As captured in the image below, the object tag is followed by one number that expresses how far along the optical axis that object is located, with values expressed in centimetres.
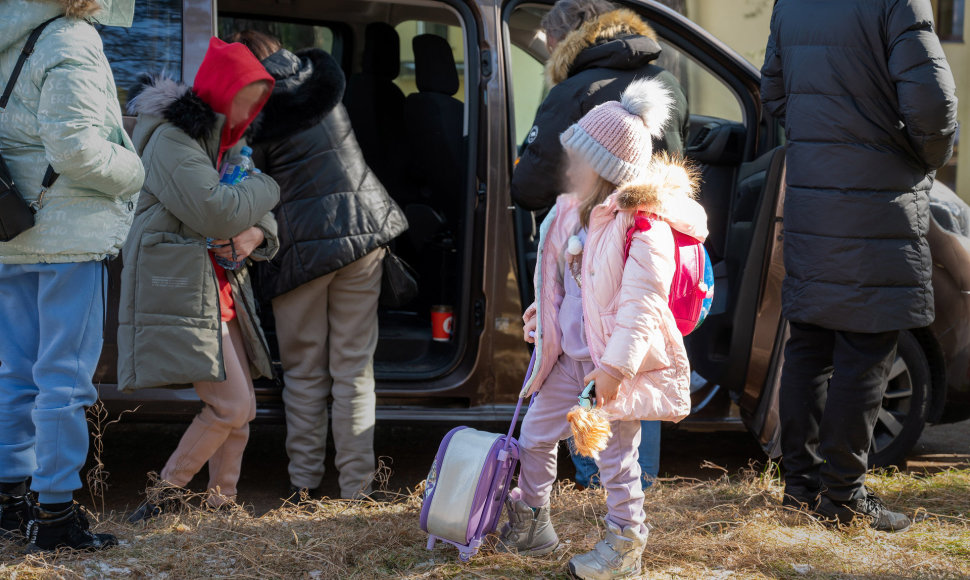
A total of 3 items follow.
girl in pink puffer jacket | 260
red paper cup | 411
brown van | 359
